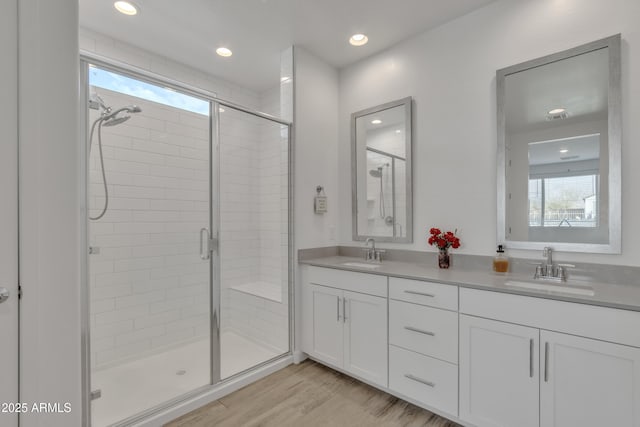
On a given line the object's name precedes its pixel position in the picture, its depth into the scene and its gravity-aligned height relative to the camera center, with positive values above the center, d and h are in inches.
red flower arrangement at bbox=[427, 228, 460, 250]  88.1 -8.1
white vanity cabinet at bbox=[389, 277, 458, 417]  70.6 -32.3
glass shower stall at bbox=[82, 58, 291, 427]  82.7 -9.4
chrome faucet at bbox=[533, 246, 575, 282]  72.3 -14.0
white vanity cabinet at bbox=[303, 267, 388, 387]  83.5 -33.0
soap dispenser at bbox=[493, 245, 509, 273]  79.3 -13.1
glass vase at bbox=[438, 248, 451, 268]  88.9 -13.8
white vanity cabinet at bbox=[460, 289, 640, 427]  52.2 -29.0
